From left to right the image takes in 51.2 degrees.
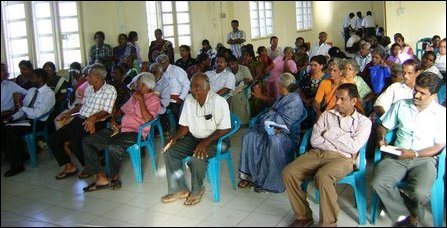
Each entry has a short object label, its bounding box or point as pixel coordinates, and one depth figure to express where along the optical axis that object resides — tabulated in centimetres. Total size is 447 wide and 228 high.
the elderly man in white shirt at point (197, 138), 295
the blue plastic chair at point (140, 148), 314
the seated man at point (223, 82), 379
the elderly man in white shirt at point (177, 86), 314
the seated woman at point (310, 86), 349
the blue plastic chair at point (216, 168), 296
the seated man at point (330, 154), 252
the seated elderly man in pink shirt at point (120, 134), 288
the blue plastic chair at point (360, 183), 256
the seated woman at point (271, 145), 304
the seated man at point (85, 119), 259
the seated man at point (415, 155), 240
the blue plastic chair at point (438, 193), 243
